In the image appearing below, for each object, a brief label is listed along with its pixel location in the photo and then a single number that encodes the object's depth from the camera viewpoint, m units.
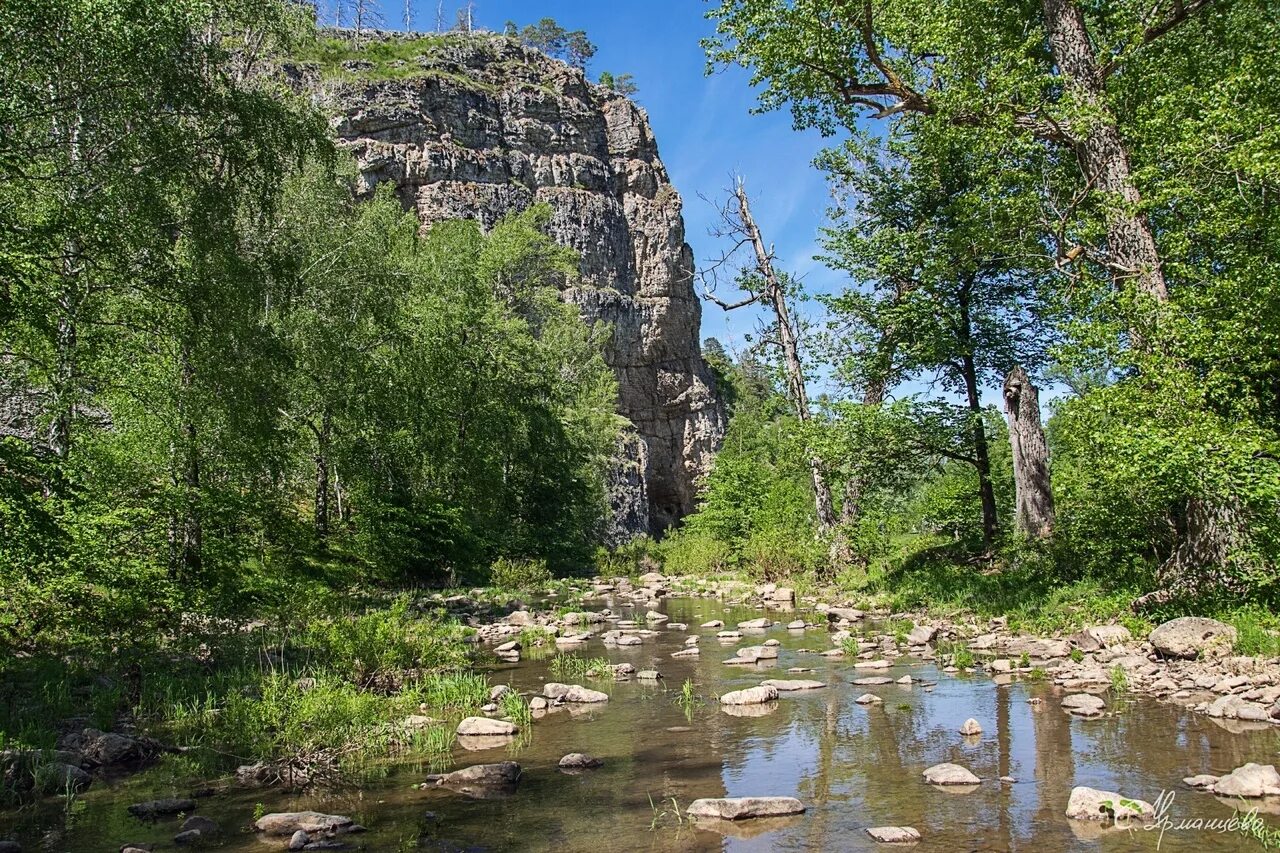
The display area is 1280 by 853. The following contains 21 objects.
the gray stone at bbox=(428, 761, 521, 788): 7.44
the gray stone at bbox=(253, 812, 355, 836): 6.29
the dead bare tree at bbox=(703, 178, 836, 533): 24.22
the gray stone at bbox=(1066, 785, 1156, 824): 5.84
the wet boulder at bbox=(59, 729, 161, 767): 8.28
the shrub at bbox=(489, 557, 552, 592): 28.93
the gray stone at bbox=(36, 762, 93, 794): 7.48
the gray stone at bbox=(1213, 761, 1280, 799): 6.07
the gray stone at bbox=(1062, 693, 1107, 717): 8.85
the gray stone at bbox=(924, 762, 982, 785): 6.85
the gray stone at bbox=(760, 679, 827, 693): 10.95
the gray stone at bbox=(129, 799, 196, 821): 6.77
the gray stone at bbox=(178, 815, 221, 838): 6.27
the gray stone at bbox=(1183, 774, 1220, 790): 6.33
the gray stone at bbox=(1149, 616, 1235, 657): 10.31
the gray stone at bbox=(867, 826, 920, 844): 5.66
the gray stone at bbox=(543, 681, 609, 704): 10.85
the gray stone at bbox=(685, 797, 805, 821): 6.32
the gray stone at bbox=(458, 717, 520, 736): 9.20
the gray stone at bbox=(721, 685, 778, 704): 10.28
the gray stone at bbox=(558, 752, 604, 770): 7.89
